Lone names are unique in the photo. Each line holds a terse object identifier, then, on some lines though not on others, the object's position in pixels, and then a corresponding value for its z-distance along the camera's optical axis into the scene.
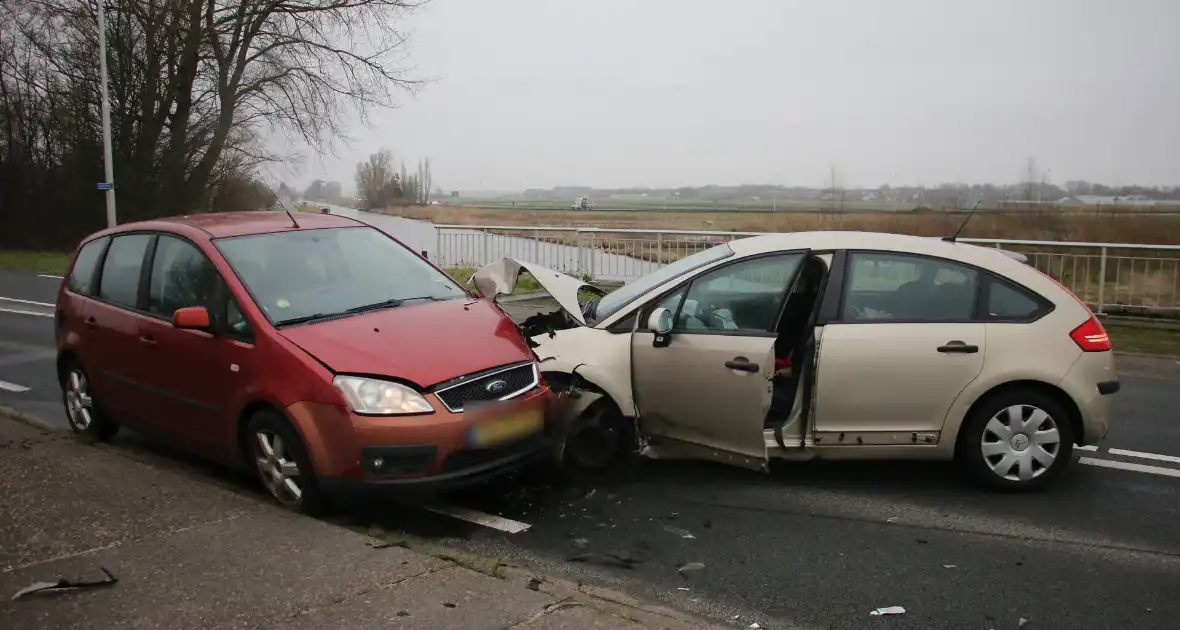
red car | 4.82
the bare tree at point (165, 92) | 28.88
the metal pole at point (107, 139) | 24.88
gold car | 5.45
